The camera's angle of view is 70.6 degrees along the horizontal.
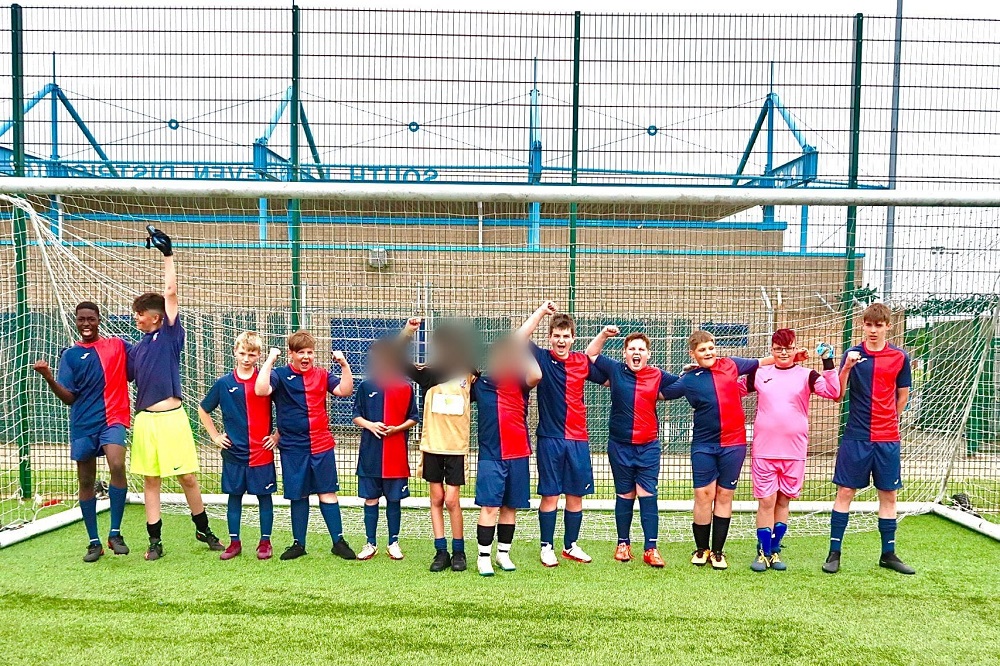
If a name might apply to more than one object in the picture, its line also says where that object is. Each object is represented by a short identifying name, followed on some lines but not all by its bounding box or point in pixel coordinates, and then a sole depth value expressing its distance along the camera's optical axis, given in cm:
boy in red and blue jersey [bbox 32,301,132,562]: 465
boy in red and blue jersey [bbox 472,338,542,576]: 436
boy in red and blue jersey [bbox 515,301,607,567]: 453
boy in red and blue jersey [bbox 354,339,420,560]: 465
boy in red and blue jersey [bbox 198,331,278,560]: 464
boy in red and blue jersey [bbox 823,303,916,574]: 452
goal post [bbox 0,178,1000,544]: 553
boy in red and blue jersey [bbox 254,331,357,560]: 464
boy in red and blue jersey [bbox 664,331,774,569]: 448
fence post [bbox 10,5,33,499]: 545
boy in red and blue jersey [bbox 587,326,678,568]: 455
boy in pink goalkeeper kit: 449
